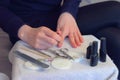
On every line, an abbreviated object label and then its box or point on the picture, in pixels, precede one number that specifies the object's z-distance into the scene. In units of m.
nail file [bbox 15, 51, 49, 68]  0.75
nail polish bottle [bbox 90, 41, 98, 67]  0.75
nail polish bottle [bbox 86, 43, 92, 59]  0.77
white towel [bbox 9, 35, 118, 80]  0.73
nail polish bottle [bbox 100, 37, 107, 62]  0.77
